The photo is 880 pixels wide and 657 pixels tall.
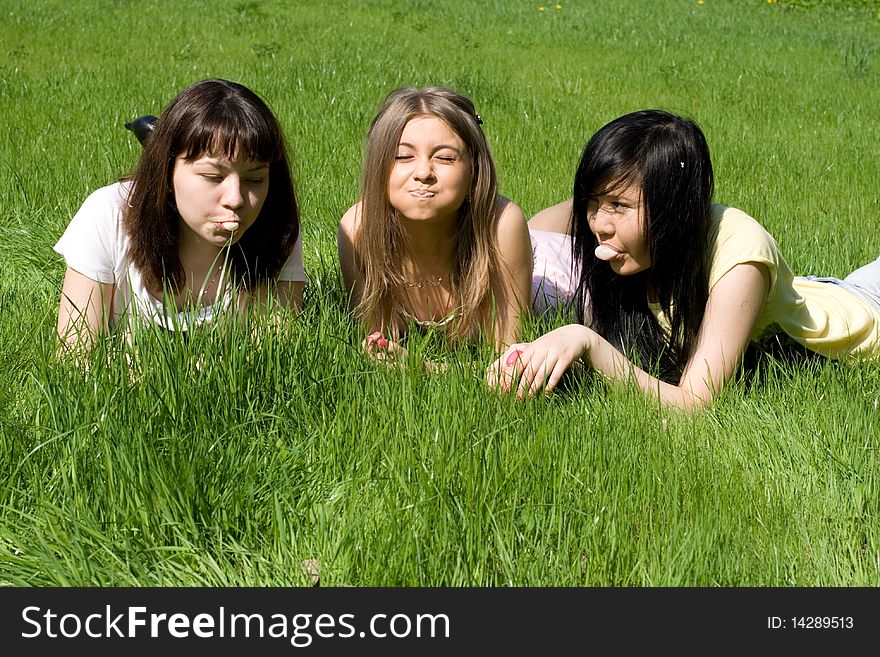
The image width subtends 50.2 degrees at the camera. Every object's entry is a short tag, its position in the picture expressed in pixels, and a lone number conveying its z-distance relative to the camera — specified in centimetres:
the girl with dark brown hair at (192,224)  279
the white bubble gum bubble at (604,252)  305
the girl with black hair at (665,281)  289
